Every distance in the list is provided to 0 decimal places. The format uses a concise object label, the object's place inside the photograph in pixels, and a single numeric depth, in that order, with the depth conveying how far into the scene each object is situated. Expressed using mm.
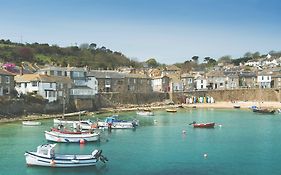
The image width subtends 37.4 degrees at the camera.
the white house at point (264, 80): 104625
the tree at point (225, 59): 177775
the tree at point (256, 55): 179775
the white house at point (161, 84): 97188
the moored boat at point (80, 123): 48900
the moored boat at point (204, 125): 53531
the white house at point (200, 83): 106750
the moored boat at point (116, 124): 52062
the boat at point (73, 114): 62309
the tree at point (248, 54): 187625
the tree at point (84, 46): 153700
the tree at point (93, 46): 156125
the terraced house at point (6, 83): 59219
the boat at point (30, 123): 51441
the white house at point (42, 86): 63906
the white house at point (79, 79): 71688
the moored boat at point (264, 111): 75312
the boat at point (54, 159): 29391
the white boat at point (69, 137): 40125
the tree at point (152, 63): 156300
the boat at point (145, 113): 69138
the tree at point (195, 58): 183125
